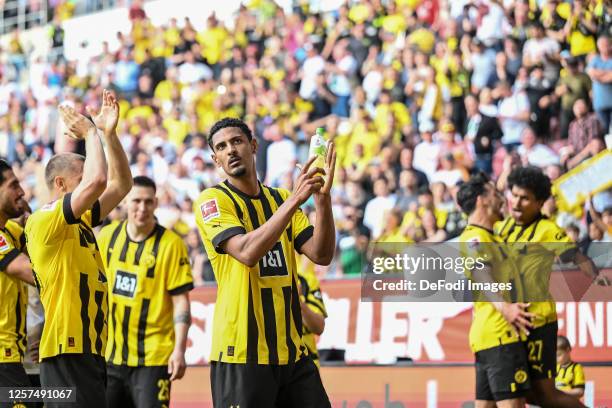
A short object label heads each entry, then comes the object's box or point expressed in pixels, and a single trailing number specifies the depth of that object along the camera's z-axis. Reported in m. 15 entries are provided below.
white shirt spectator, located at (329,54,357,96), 33.06
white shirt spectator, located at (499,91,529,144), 27.94
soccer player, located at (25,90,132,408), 13.21
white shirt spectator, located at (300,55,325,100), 33.78
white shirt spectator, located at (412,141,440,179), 29.02
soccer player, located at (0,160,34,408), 14.67
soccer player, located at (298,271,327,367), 17.00
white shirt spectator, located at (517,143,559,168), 26.77
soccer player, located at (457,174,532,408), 17.11
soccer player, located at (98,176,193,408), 17.02
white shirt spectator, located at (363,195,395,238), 28.70
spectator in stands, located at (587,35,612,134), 26.83
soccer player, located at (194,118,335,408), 12.09
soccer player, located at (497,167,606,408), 17.28
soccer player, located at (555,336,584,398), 19.28
